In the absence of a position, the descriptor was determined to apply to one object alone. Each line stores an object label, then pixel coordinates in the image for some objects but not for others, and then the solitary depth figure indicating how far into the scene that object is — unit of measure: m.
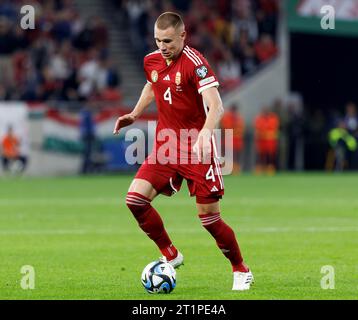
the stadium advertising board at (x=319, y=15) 32.62
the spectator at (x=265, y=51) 34.75
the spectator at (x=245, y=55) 34.59
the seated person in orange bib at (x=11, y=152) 29.34
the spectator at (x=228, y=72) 33.97
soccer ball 9.80
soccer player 9.88
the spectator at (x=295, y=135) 34.19
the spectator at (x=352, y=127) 34.38
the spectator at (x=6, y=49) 31.12
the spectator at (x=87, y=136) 30.61
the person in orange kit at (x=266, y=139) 33.25
